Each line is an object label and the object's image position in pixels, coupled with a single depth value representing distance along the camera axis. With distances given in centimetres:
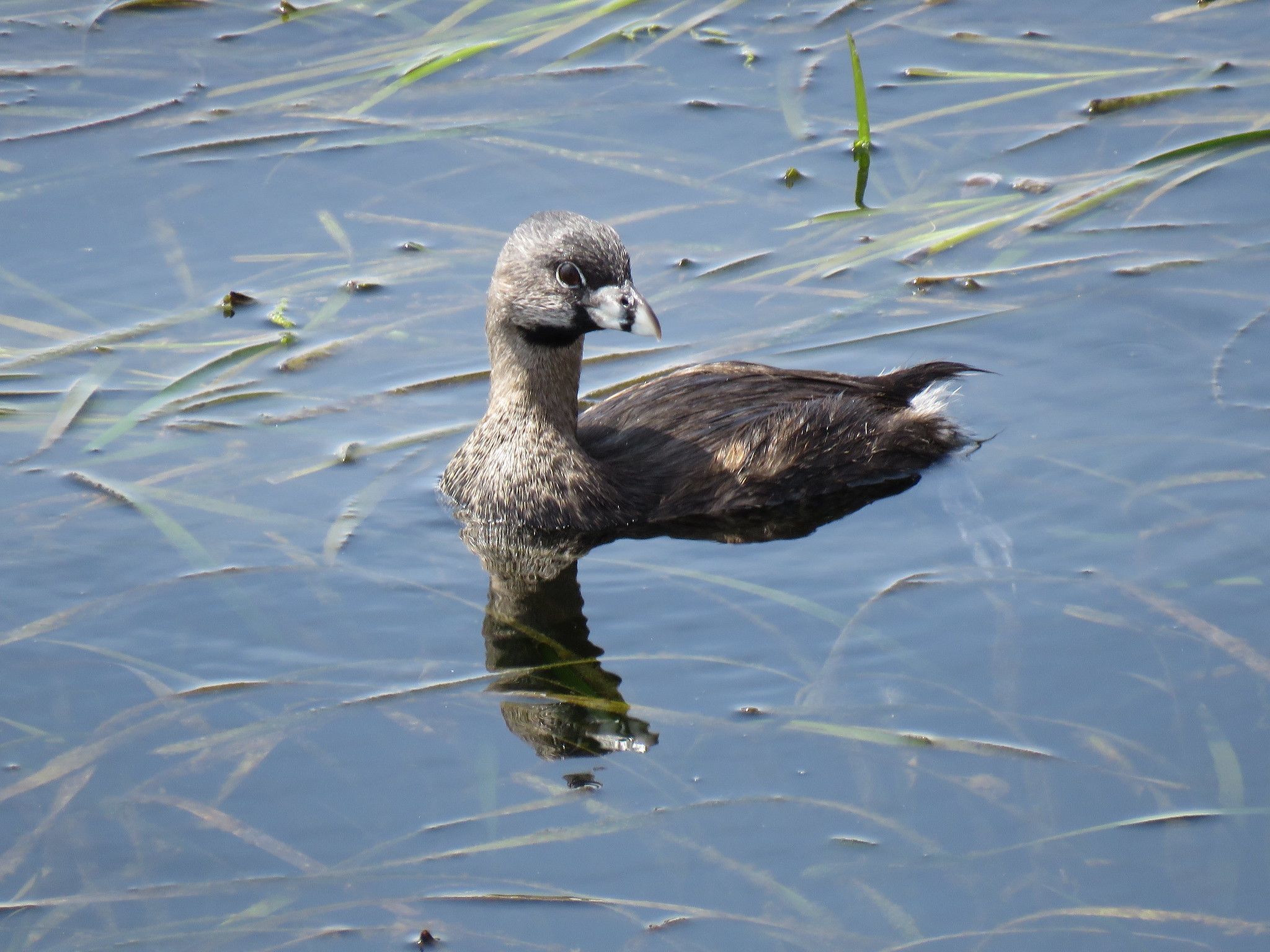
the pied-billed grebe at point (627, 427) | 1370
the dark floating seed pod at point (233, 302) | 1684
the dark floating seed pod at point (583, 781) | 1059
